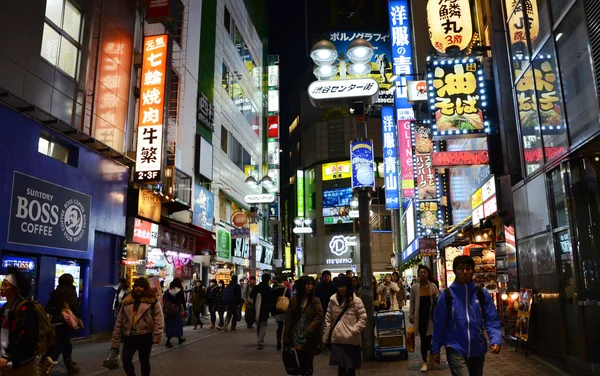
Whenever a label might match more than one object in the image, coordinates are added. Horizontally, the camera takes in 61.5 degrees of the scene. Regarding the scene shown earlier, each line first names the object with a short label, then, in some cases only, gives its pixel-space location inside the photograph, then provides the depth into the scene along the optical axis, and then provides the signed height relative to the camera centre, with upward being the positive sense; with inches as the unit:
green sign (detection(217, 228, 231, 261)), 1133.8 +94.3
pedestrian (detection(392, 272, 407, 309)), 815.0 -14.6
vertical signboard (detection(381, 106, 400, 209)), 1290.6 +323.4
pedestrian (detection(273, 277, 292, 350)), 522.0 -27.9
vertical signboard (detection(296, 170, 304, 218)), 2356.1 +445.4
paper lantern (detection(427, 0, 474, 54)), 591.2 +301.2
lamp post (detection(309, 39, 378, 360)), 406.6 +153.6
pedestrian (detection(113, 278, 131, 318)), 558.5 -5.5
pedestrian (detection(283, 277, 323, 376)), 272.8 -22.1
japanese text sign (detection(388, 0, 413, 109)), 1052.5 +502.4
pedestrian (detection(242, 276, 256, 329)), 640.6 -34.1
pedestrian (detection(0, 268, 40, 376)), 196.5 -15.6
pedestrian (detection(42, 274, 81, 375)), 352.5 -14.6
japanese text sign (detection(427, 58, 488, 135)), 523.3 +193.4
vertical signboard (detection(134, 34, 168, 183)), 669.3 +226.2
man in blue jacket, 199.2 -16.1
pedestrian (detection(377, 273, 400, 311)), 677.9 -11.6
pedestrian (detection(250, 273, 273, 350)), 529.7 -20.8
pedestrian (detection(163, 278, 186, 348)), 545.3 -23.9
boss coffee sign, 461.1 +72.6
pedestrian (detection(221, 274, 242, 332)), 706.2 -18.9
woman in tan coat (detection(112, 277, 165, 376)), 272.7 -19.8
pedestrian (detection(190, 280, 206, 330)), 747.4 -20.3
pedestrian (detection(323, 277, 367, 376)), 262.1 -22.5
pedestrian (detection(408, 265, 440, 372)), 378.9 -16.2
